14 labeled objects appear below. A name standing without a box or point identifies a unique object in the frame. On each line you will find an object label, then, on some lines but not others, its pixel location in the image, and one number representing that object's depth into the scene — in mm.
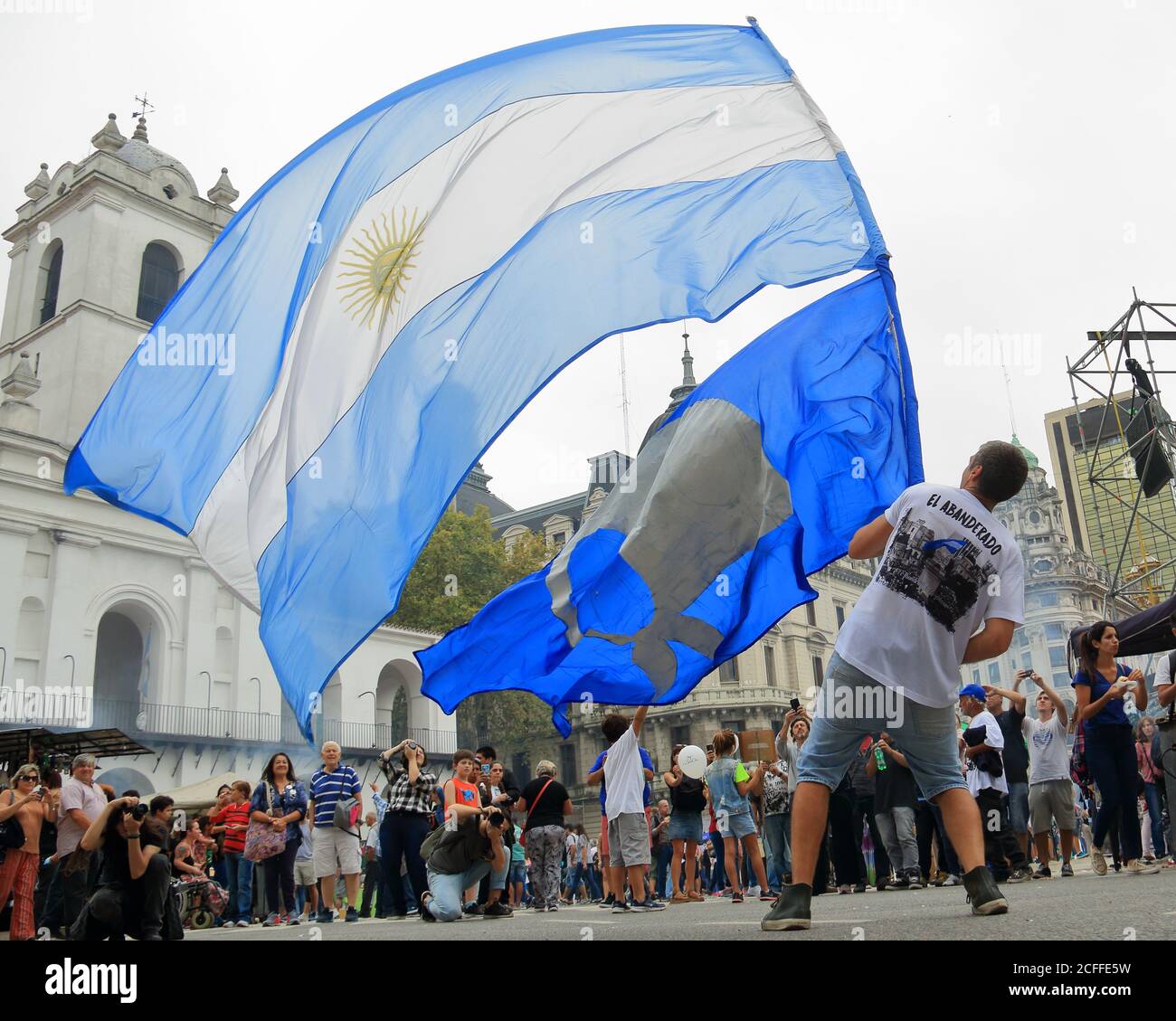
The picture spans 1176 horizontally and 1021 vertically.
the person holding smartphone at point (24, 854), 9898
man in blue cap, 10133
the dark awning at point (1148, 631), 12616
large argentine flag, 6207
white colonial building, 33094
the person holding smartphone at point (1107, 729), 8609
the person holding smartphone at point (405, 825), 11547
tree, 50688
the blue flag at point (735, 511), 5969
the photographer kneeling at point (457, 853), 9938
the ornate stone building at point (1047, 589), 63688
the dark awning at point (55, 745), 19688
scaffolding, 20266
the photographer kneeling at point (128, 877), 7121
